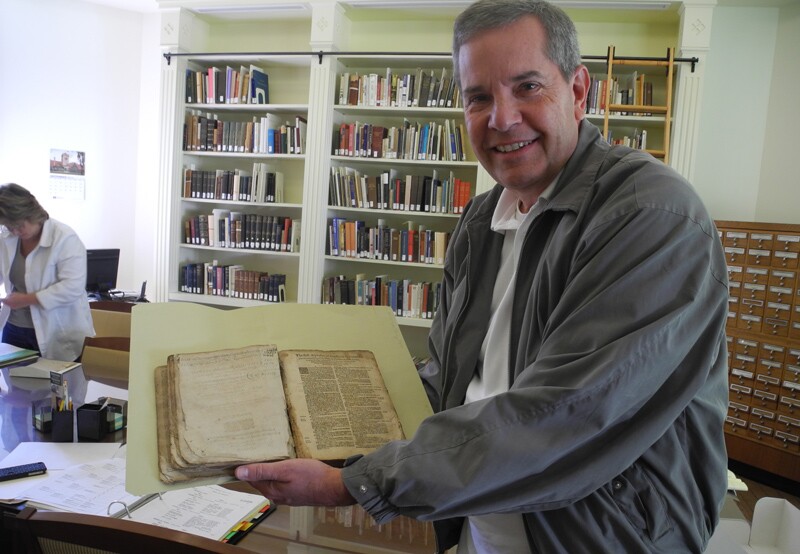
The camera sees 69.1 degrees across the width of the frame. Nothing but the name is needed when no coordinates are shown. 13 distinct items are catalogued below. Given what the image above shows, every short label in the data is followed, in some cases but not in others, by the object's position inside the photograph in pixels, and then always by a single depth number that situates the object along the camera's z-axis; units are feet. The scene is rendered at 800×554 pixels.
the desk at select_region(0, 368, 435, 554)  4.25
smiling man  2.36
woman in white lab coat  10.03
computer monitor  15.56
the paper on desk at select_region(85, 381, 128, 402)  7.38
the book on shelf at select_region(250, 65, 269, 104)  15.52
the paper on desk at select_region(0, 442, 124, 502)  5.04
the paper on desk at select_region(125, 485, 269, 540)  4.36
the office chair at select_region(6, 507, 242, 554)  2.98
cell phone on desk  4.89
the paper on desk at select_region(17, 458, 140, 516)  4.54
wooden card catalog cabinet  11.76
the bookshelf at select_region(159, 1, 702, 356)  14.40
